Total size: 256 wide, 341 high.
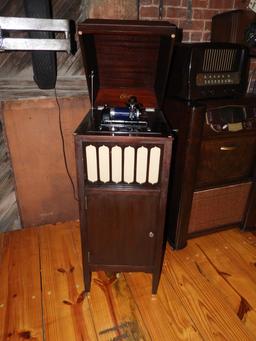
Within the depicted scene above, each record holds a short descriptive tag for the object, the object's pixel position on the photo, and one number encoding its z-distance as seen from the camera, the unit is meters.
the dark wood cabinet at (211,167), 1.46
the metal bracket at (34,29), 1.31
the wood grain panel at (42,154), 1.68
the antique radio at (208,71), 1.35
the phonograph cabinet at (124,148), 1.11
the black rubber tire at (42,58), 1.37
